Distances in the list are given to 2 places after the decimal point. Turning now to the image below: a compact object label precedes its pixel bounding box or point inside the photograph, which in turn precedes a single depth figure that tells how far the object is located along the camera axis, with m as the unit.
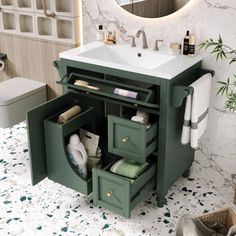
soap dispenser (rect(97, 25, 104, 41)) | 2.67
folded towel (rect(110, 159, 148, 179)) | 2.15
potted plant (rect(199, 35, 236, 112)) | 2.16
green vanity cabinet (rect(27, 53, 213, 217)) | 2.08
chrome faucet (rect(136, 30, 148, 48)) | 2.44
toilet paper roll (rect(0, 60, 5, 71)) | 3.35
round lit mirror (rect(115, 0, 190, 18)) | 2.34
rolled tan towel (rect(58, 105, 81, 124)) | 2.27
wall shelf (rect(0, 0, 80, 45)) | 2.86
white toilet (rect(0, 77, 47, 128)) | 2.87
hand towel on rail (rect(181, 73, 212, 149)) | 2.11
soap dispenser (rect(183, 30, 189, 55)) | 2.31
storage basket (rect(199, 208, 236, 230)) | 2.10
